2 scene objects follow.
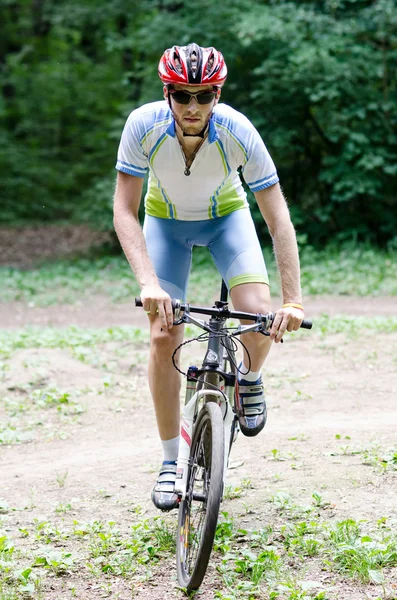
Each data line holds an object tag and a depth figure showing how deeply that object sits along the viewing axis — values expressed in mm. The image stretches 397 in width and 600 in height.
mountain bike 6180
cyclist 6953
